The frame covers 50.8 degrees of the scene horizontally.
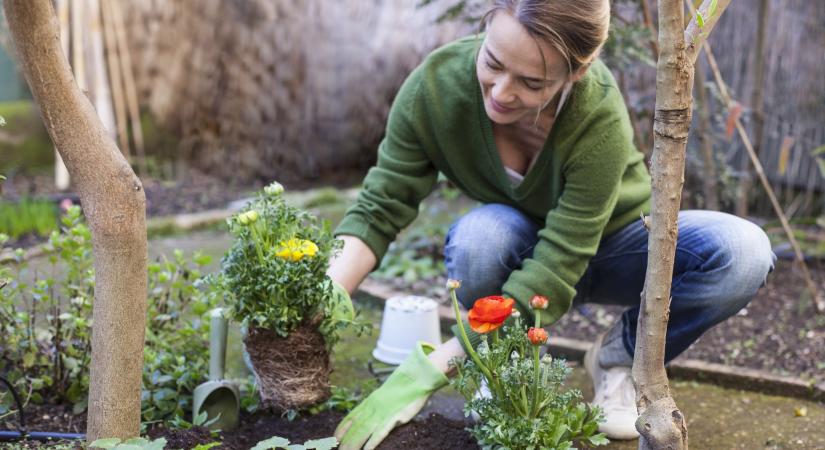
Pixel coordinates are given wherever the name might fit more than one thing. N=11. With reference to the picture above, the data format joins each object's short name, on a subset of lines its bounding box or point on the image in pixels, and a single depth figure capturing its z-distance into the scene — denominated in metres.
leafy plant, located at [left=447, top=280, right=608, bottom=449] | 1.60
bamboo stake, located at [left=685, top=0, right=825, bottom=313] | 2.80
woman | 1.81
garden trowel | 1.90
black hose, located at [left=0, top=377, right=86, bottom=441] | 1.71
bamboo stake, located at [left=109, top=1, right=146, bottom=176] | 5.21
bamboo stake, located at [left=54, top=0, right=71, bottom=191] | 4.96
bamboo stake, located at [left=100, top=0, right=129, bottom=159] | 5.19
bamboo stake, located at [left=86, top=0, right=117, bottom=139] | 5.10
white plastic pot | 2.46
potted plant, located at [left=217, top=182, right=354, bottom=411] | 1.80
